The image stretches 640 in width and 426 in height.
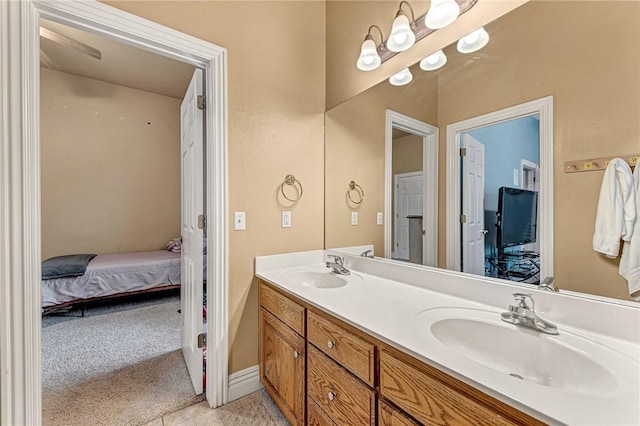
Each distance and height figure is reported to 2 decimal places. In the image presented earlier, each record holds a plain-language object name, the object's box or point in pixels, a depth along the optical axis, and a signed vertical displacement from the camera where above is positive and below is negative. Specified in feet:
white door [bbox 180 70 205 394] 5.60 -0.42
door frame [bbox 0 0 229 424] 3.65 +0.38
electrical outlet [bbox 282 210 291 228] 6.20 -0.17
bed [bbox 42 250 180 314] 9.45 -2.56
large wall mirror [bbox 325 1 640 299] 2.94 +0.93
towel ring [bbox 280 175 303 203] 6.21 +0.63
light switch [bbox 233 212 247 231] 5.56 -0.19
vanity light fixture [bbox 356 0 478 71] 4.14 +3.08
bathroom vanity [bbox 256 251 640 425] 1.98 -1.36
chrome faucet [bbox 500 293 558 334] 2.86 -1.16
